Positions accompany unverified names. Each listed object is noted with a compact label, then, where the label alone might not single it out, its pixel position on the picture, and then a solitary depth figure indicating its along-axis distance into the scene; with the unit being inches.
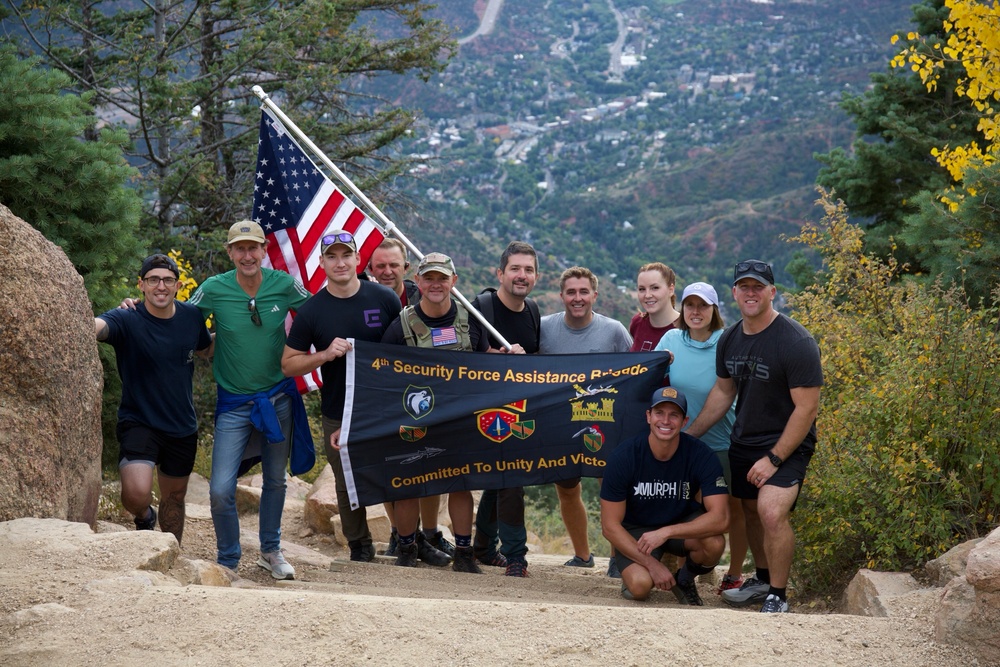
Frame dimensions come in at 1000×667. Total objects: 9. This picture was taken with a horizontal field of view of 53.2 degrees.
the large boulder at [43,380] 247.1
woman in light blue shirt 277.9
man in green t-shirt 278.4
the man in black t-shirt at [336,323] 275.1
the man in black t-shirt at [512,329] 298.0
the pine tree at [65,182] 335.6
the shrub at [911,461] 252.8
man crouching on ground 259.9
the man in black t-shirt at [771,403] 245.8
